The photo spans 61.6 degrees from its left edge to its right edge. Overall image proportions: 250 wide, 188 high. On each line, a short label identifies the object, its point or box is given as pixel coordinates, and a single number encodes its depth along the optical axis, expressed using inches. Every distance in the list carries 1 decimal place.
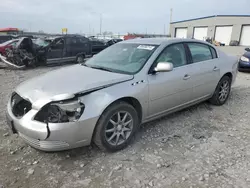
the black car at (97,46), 504.7
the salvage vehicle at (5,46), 397.4
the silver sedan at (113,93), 95.0
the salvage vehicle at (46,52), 379.6
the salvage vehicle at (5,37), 650.8
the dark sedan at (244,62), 338.3
